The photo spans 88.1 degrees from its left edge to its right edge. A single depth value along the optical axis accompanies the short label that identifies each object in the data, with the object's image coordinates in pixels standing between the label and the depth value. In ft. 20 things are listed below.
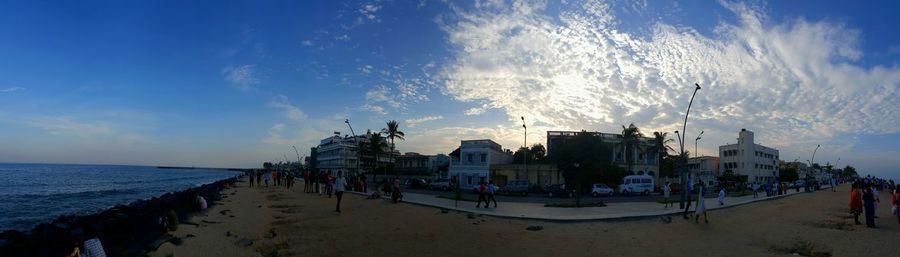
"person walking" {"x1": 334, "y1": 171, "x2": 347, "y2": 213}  63.10
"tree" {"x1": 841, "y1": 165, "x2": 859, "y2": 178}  547.41
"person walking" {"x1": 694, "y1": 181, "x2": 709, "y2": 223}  55.38
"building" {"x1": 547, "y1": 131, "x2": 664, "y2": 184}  186.29
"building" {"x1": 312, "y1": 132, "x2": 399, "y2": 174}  332.72
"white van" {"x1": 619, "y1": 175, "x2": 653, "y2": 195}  142.72
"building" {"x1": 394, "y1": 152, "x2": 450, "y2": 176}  292.61
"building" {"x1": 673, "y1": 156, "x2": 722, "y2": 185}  327.20
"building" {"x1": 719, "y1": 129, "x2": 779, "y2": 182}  292.81
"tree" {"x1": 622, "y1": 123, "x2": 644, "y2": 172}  187.32
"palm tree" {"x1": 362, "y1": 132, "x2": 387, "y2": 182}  231.71
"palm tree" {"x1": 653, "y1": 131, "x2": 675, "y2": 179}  193.36
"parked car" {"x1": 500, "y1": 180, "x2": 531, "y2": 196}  128.98
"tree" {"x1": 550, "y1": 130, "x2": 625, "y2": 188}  154.40
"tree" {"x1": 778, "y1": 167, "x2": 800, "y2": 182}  323.14
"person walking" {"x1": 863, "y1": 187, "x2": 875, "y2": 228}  51.36
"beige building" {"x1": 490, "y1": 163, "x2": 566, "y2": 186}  175.01
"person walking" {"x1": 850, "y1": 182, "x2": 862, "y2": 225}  55.06
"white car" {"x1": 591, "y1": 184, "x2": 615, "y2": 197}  130.27
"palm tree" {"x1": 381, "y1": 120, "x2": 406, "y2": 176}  217.77
